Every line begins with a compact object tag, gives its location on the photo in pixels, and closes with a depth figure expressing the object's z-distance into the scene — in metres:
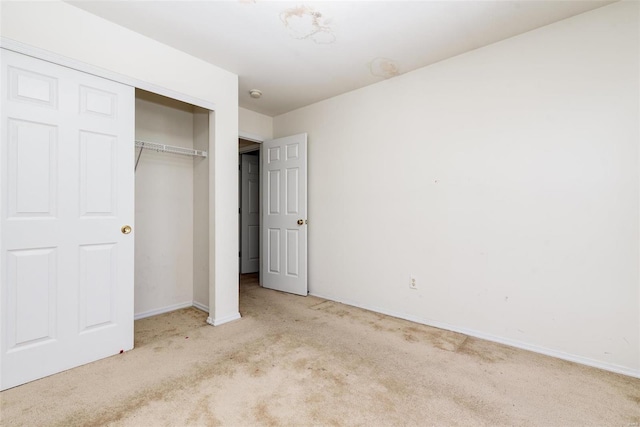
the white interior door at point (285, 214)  3.83
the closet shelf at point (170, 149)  2.65
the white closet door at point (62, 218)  1.83
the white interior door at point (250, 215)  5.24
